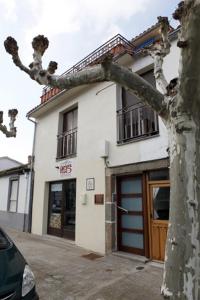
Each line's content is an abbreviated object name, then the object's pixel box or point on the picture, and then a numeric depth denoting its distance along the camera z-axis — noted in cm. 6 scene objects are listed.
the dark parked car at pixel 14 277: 262
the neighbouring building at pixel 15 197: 1108
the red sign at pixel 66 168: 876
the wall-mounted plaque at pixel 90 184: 759
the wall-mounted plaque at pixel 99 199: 716
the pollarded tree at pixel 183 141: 233
